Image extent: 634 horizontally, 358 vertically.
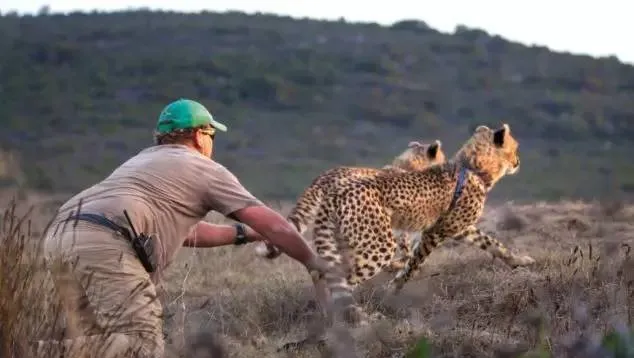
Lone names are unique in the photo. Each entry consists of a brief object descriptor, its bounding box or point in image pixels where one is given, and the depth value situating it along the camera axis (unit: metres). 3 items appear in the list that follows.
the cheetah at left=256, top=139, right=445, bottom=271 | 16.06
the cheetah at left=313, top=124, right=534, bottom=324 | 16.05
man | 9.62
